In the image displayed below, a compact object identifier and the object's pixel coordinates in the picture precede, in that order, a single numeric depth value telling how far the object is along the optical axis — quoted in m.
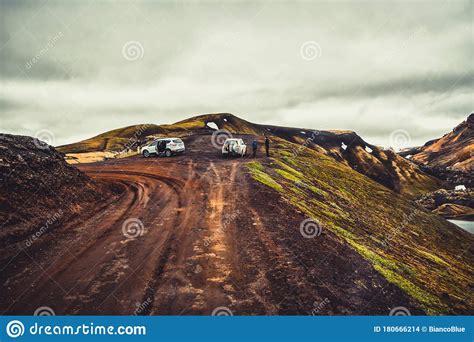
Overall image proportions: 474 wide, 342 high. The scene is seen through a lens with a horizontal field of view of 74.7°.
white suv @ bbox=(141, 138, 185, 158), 34.69
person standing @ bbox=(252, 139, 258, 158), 34.08
